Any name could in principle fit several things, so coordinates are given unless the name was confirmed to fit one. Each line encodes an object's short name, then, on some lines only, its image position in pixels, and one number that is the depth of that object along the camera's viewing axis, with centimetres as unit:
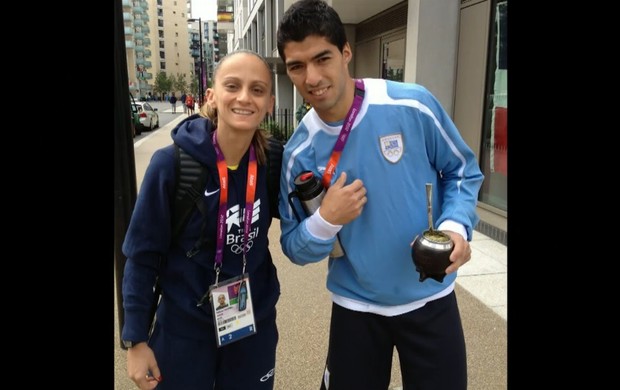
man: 180
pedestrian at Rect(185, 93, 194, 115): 3458
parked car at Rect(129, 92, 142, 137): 2103
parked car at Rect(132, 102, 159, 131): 2327
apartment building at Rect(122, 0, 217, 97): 9348
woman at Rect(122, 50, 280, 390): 175
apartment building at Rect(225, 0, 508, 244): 620
